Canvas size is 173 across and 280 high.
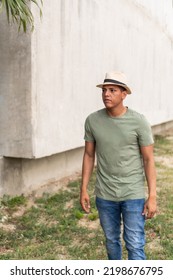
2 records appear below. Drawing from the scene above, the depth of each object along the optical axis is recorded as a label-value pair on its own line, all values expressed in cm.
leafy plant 427
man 321
